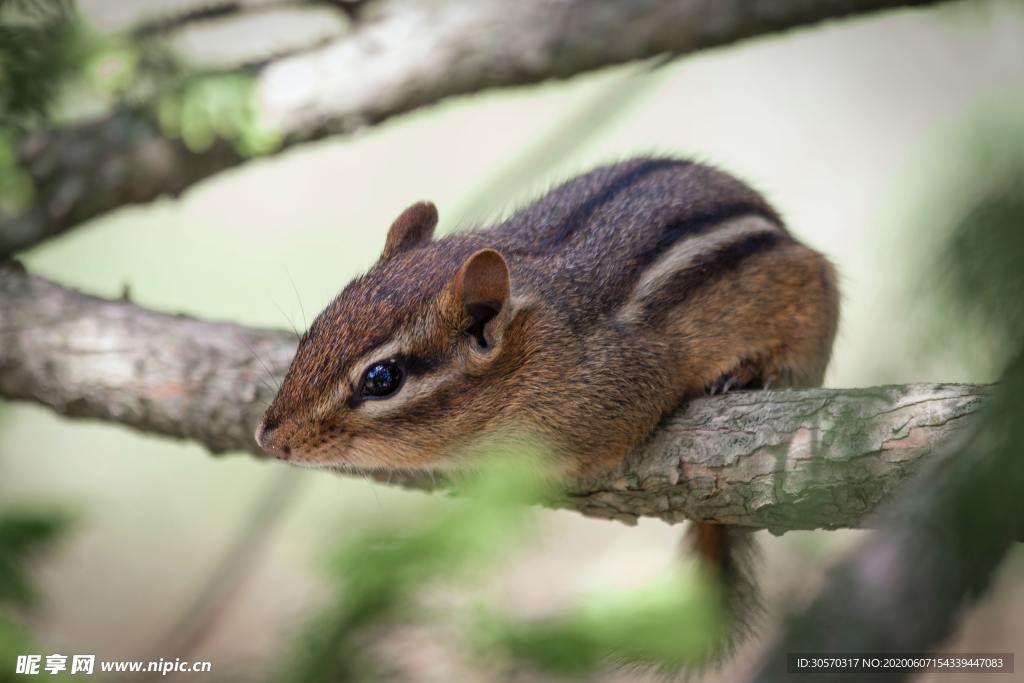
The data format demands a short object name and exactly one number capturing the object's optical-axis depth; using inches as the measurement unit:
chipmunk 202.4
